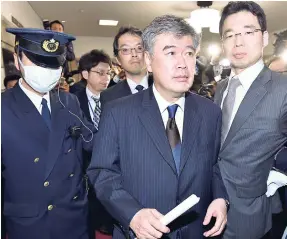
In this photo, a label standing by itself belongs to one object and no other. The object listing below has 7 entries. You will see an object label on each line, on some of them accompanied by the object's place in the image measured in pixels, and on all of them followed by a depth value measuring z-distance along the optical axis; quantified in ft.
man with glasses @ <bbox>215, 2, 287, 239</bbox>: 4.17
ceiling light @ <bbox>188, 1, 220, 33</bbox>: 16.30
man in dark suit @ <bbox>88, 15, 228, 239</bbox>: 3.57
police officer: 3.97
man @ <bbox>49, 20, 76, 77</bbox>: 12.99
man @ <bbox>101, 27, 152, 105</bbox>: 6.70
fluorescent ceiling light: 24.15
